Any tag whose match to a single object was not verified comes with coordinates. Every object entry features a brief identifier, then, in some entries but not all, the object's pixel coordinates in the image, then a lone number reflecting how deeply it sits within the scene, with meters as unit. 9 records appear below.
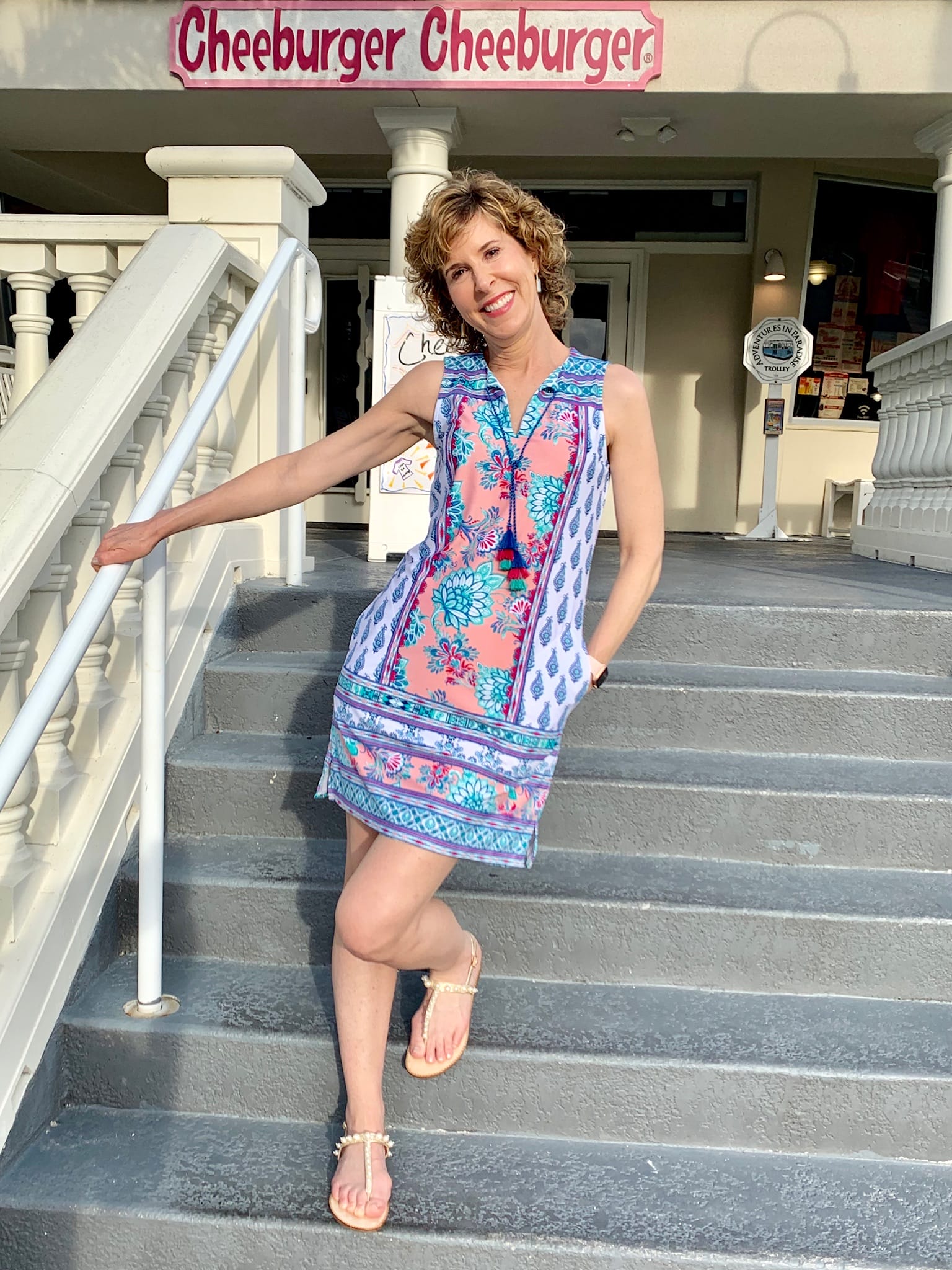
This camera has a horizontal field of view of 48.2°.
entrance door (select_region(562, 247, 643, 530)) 8.79
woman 1.67
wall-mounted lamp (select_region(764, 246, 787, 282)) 8.21
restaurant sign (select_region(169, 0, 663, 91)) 6.00
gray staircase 1.73
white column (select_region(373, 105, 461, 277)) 6.25
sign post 7.60
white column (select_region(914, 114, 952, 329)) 6.34
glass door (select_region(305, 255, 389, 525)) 8.89
